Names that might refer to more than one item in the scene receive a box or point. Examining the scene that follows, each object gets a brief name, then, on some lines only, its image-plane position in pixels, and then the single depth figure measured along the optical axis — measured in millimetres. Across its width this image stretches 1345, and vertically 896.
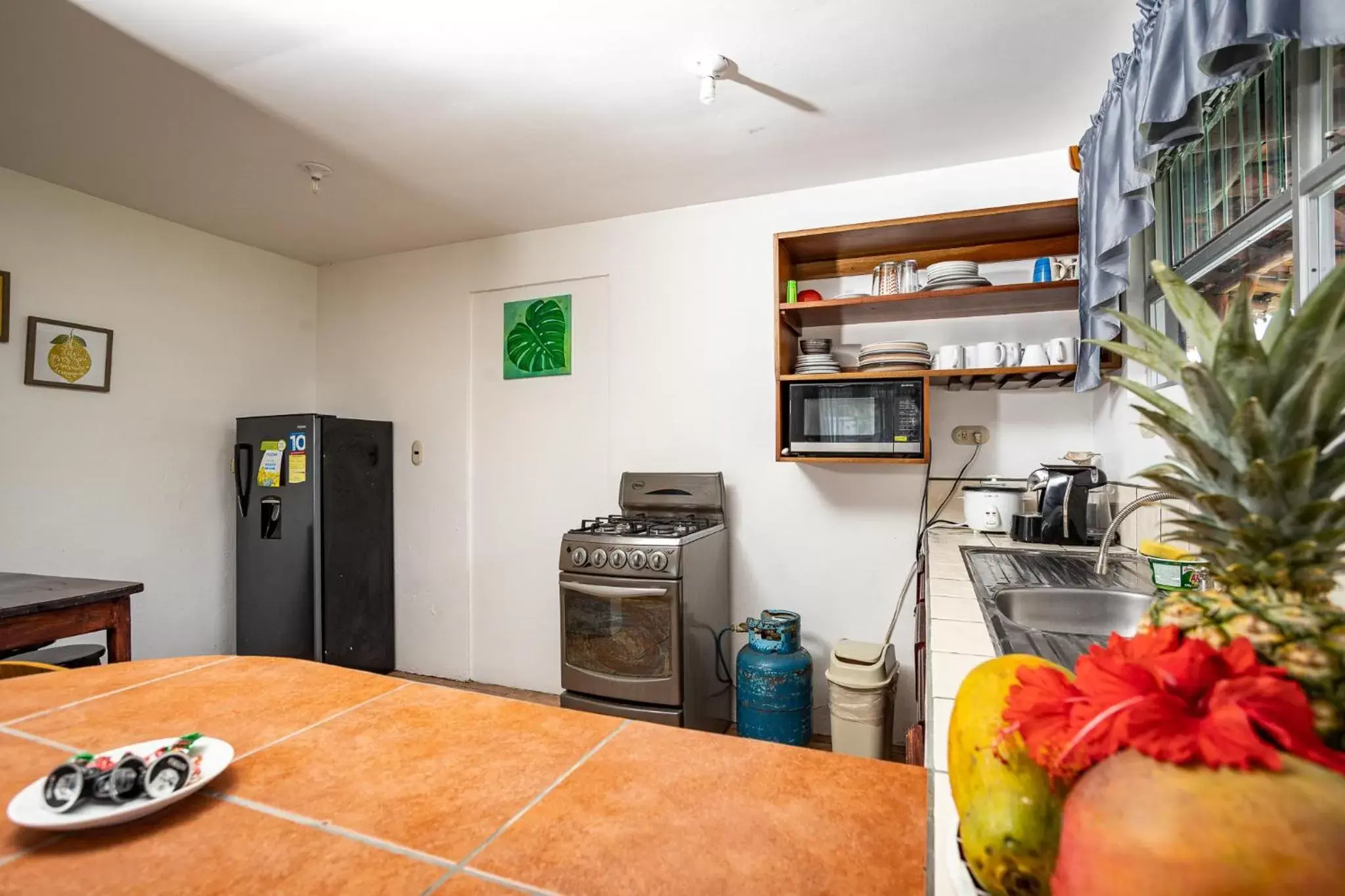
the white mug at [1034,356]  2385
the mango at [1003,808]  404
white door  3430
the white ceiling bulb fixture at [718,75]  2043
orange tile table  537
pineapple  398
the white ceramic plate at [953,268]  2502
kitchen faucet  1222
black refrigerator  3334
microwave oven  2535
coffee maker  2174
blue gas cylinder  2629
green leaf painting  3492
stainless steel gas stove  2553
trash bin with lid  2467
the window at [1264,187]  1242
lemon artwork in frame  2840
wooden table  1836
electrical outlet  2762
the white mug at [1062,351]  2371
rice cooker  2441
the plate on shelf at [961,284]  2512
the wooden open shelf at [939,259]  2469
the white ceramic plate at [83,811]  586
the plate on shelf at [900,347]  2588
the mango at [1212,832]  296
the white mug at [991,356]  2441
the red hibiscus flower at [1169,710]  329
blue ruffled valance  1116
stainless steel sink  1484
